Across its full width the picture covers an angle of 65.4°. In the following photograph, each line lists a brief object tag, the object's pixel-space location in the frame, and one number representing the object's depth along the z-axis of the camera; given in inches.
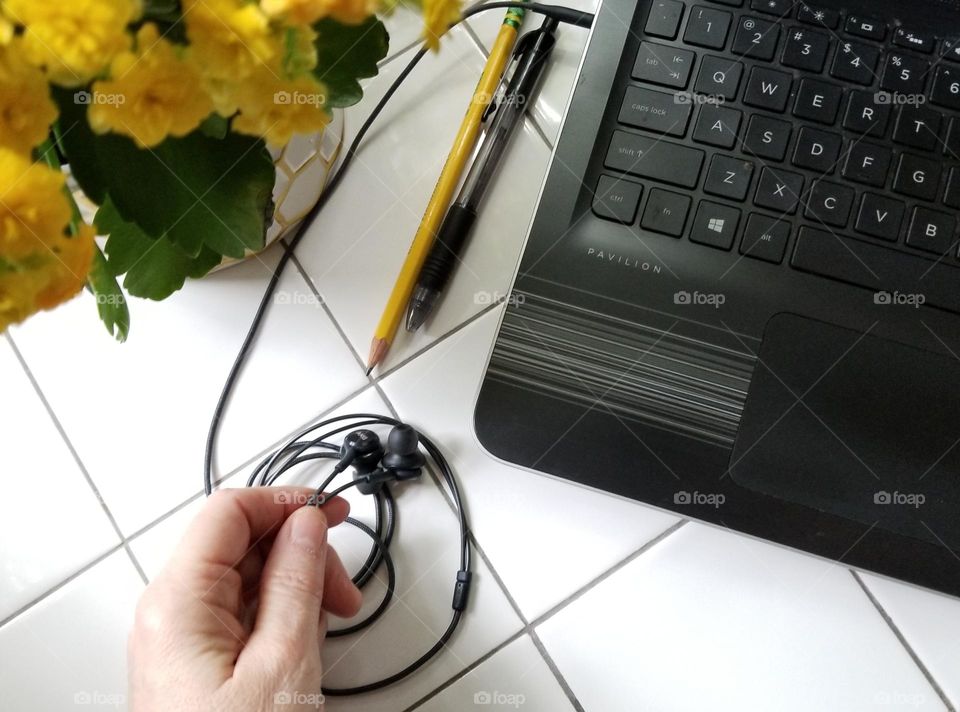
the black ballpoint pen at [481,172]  19.1
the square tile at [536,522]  18.4
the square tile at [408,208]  19.6
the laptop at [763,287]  16.1
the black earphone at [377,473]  18.0
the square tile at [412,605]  18.1
